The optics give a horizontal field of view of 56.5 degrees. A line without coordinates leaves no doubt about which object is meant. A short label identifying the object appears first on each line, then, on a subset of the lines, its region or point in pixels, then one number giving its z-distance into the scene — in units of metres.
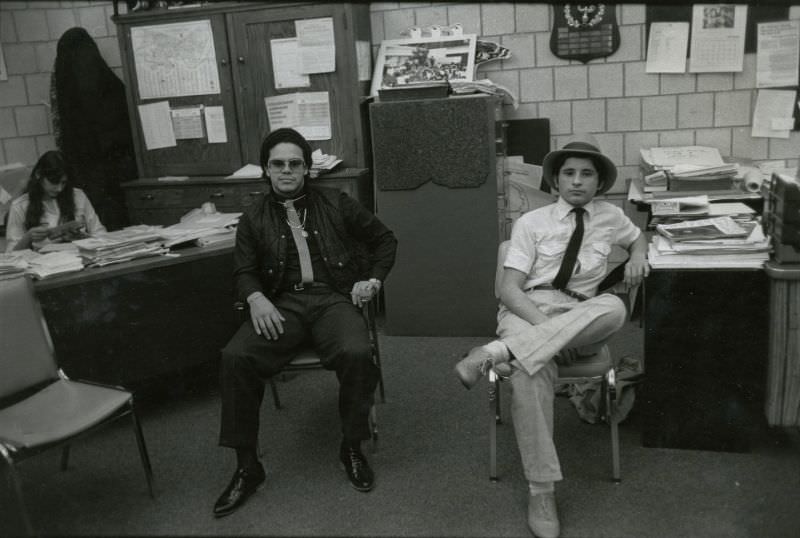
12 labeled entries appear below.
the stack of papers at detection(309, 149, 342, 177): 3.96
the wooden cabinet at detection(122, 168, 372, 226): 4.00
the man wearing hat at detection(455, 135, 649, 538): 2.23
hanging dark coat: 4.43
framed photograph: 4.11
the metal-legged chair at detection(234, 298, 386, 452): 2.59
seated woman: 3.63
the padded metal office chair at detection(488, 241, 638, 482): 2.38
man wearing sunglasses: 2.45
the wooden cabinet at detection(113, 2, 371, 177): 4.01
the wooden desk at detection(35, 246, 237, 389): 2.73
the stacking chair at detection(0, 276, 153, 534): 2.17
